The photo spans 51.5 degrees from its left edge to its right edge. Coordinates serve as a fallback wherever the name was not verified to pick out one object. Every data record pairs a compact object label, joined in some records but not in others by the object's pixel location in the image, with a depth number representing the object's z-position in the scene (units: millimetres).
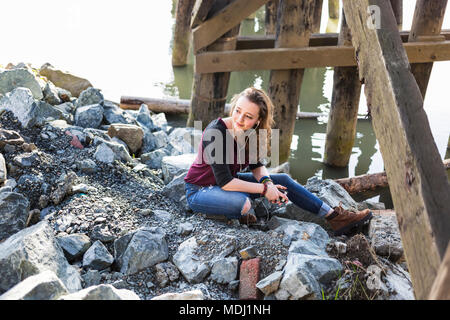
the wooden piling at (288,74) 4531
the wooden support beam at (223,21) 4523
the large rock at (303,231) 2941
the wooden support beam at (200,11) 4488
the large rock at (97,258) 2699
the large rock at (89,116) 5051
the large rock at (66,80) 6621
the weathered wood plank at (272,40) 4836
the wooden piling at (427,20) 4652
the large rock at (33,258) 2287
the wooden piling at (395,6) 4819
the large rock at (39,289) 1884
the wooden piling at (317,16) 8948
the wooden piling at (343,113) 4988
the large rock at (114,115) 5375
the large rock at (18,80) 5008
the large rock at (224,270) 2627
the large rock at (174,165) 4238
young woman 3176
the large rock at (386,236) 2910
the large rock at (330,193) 3666
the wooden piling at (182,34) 8117
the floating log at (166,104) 6867
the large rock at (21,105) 4195
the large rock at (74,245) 2753
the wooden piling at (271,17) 8969
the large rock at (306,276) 2373
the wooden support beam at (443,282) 1350
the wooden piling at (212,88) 4714
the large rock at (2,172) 3301
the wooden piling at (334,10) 12938
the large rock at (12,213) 2883
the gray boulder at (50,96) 5359
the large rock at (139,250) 2713
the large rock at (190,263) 2646
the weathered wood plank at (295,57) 4598
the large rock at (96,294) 1919
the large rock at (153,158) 4613
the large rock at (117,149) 4264
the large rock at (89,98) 5450
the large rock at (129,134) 4777
